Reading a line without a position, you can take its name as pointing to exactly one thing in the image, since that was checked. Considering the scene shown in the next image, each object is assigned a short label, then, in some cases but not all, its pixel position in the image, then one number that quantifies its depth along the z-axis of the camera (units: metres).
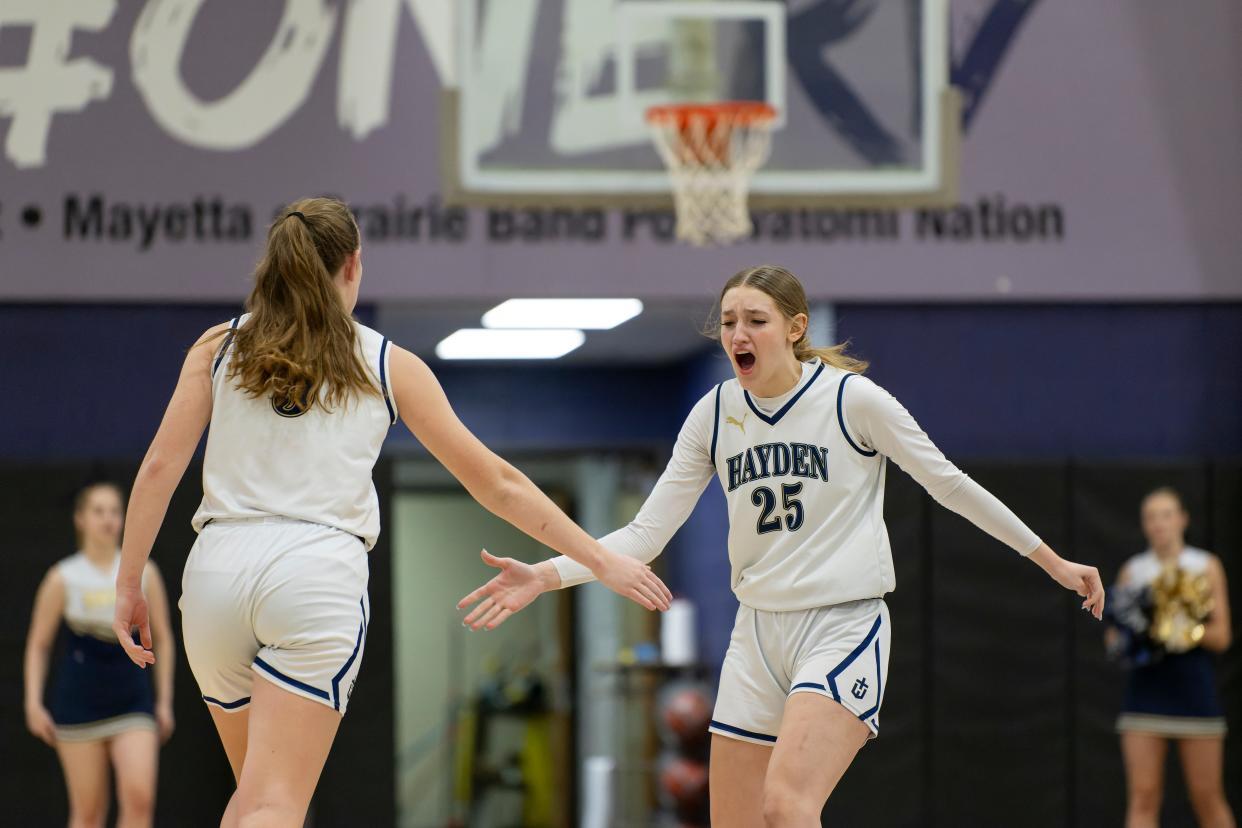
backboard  19.36
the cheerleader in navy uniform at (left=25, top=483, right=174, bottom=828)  16.64
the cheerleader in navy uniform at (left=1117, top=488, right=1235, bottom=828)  17.61
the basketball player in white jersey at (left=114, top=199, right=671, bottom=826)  7.12
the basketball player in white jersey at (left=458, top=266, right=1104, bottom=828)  8.93
